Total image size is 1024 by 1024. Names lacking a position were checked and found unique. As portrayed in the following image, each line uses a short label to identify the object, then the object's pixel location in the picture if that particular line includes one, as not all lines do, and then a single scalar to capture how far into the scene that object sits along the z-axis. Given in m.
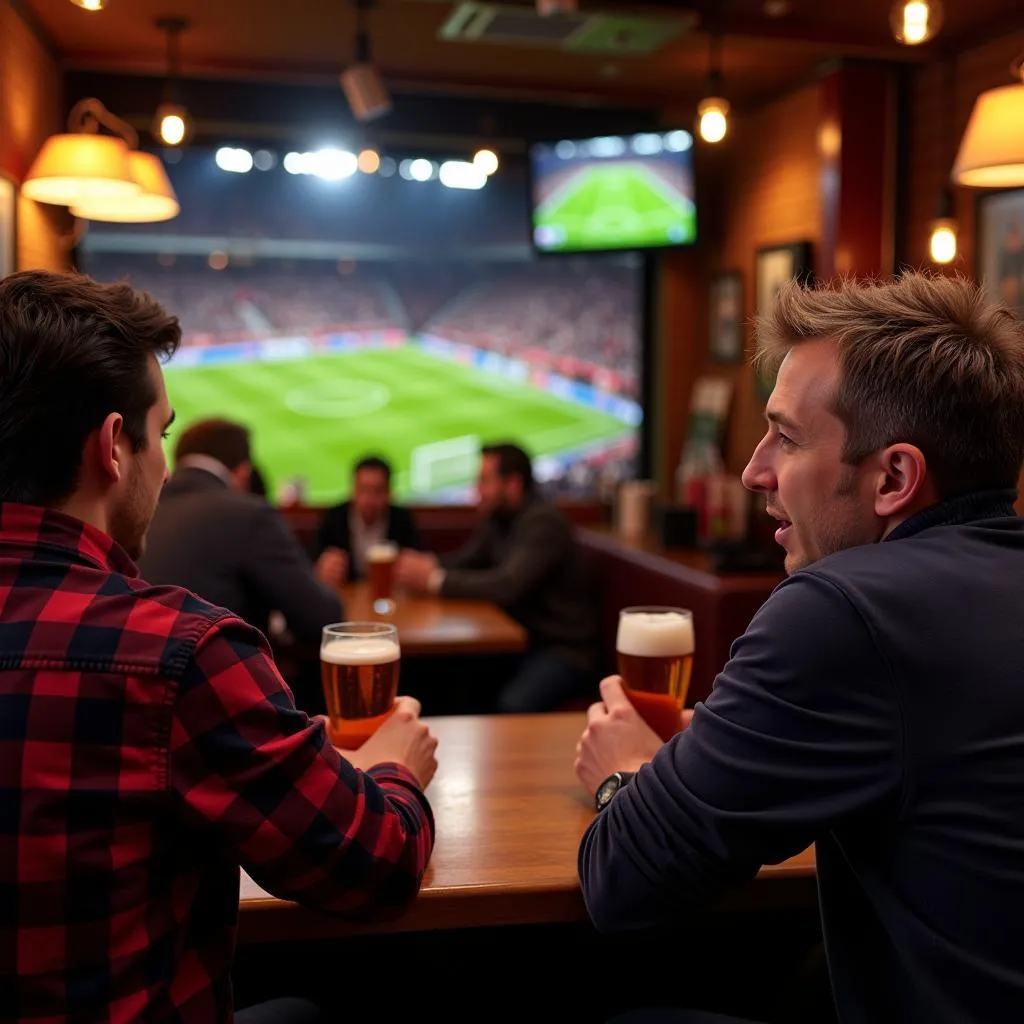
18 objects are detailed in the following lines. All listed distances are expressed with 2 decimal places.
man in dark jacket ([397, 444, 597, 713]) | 4.27
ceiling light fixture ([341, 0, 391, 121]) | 4.41
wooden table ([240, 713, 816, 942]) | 1.38
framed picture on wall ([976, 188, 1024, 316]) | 3.96
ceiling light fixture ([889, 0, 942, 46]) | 2.99
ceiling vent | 4.36
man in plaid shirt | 1.05
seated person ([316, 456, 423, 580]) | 5.04
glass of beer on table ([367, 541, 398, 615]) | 3.95
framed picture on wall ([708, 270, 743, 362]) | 5.72
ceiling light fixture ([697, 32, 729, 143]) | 4.17
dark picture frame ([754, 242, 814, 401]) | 5.08
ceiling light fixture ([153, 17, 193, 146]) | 4.47
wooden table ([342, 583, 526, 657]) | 3.32
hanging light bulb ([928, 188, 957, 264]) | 3.93
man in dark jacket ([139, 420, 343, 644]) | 3.05
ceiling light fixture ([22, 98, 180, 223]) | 3.64
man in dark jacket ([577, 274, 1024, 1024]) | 1.11
